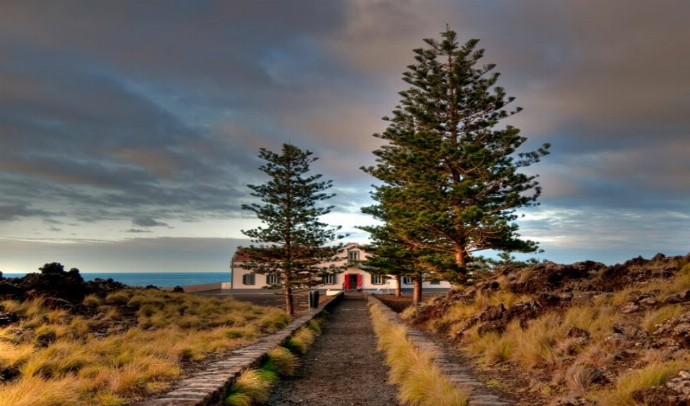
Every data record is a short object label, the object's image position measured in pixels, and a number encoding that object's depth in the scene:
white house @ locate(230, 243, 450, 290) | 42.06
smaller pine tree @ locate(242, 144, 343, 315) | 21.81
